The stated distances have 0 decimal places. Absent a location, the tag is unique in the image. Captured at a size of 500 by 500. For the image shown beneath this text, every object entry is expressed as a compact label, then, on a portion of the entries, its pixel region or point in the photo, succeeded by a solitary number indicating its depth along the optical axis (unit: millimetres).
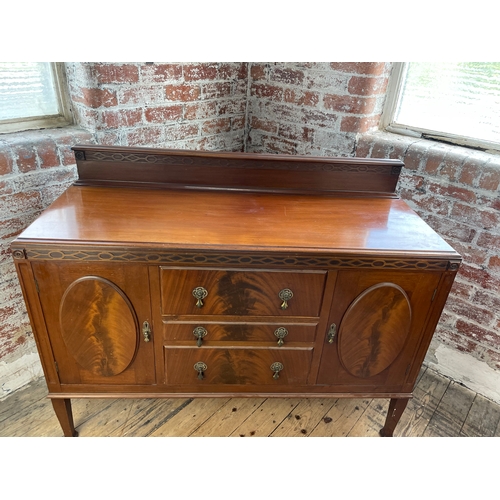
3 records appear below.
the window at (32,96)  1418
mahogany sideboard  1138
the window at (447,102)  1530
